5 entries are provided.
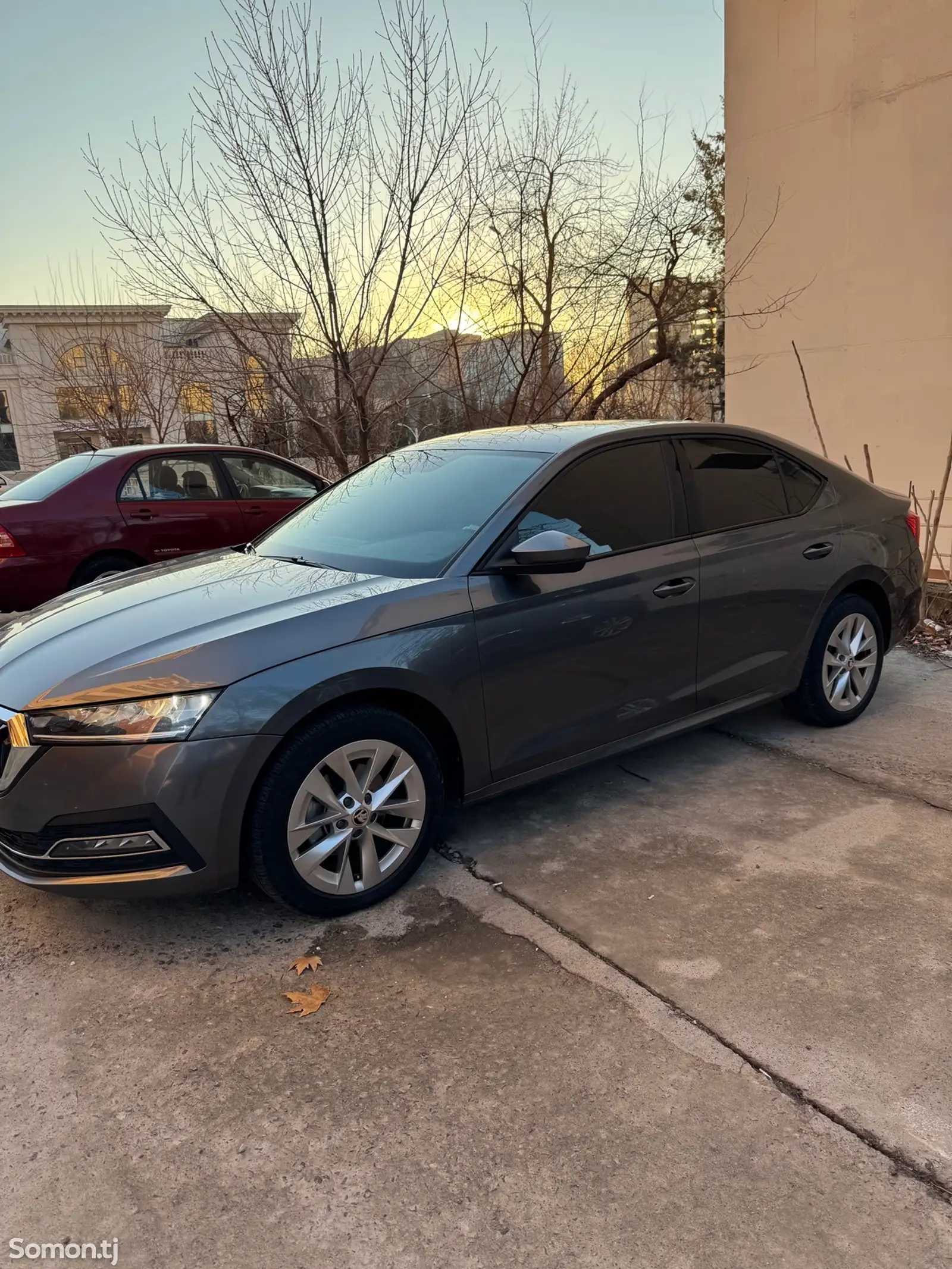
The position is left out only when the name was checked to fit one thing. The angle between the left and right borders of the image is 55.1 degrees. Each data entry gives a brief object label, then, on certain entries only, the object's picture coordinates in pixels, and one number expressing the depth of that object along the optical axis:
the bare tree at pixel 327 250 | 8.02
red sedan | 6.87
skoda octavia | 2.75
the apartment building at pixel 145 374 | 9.53
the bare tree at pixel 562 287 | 9.27
